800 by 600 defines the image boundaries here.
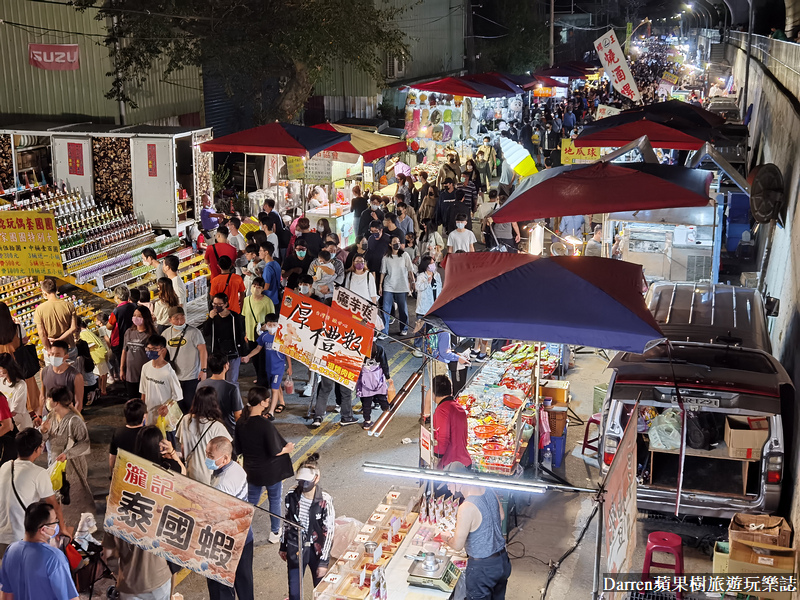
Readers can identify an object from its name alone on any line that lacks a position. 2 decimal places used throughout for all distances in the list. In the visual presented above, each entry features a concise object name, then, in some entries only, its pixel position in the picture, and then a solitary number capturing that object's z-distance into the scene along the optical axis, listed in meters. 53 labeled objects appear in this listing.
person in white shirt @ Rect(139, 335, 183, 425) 9.67
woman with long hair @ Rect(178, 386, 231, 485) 7.95
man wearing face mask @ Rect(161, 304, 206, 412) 10.42
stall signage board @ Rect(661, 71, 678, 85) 37.75
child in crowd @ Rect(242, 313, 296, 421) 11.37
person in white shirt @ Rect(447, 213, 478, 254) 15.81
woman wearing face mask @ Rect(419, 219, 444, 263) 14.98
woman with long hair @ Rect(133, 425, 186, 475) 7.77
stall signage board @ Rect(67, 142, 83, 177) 15.70
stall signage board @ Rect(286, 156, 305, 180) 17.62
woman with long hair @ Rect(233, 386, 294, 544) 8.16
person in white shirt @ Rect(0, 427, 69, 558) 7.13
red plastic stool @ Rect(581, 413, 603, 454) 10.57
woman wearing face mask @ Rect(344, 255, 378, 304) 12.72
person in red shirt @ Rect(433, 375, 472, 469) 8.35
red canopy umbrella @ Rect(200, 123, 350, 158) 14.91
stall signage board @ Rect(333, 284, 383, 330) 9.09
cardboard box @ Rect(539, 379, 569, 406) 11.02
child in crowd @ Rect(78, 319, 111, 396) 11.89
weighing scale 7.08
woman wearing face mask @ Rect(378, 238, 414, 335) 14.52
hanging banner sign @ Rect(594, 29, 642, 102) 23.94
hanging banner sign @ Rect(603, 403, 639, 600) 5.23
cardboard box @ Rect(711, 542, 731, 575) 7.94
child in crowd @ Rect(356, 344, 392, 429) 11.16
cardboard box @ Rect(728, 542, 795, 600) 7.47
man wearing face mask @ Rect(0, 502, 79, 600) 5.98
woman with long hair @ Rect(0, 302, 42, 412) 10.88
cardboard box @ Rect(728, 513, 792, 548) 7.85
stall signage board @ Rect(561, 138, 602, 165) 19.92
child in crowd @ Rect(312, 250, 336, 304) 13.46
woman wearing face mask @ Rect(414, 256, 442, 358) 13.68
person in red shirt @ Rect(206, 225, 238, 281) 13.75
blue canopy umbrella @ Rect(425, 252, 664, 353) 7.06
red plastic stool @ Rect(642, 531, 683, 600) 8.00
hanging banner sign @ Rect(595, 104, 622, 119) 24.06
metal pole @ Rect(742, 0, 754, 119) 28.80
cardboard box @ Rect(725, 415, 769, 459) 8.82
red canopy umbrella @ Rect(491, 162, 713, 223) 10.37
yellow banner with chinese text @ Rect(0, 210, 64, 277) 10.81
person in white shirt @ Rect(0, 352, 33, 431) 9.34
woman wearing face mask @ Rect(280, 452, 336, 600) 7.30
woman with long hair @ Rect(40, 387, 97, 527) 8.52
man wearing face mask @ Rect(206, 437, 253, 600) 7.23
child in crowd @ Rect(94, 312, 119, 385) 12.44
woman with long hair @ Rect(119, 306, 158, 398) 10.96
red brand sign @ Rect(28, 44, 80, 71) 15.64
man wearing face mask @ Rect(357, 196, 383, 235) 17.95
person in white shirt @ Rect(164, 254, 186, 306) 12.18
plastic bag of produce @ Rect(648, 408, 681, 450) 9.25
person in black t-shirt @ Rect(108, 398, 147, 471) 8.02
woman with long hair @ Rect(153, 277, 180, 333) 11.70
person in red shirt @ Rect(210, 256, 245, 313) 12.33
